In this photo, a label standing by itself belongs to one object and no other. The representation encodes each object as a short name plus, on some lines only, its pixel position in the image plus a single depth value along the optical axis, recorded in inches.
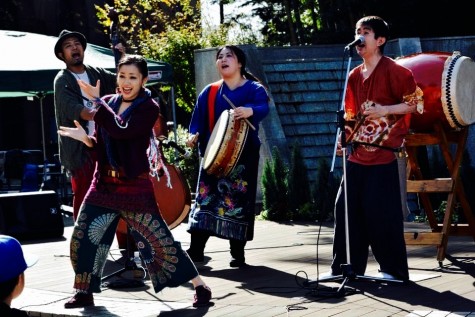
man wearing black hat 440.2
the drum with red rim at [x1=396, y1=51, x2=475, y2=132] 413.1
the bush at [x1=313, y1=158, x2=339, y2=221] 614.1
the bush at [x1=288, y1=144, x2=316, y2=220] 628.9
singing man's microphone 366.0
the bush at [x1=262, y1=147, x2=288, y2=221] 626.4
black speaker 584.2
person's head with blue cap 201.3
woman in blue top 435.1
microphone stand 352.6
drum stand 423.2
